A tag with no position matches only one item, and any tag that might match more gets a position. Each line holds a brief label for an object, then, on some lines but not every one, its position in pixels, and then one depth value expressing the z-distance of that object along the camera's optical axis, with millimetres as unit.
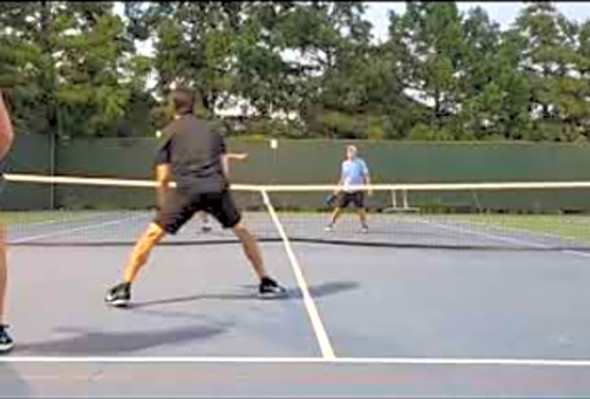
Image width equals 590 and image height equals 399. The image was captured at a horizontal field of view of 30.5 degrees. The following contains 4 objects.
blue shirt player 17714
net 15250
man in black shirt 8375
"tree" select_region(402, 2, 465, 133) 18422
